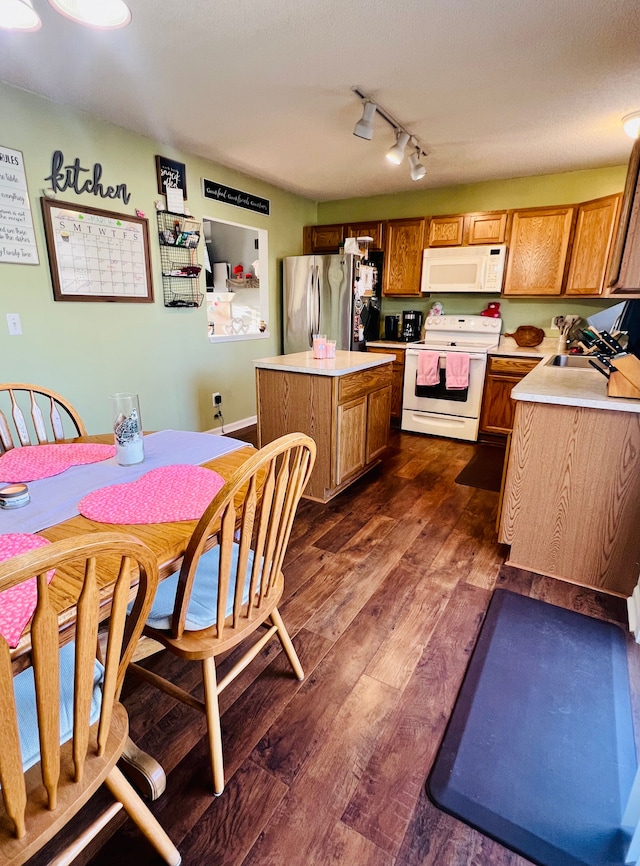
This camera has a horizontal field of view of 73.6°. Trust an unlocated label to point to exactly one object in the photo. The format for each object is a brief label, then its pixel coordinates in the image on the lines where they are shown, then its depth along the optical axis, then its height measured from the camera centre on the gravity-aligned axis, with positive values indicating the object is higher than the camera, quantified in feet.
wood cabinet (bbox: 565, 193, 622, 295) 10.68 +1.93
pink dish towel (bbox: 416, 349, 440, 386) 13.01 -1.46
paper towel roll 15.52 +1.47
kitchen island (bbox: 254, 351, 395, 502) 8.82 -1.89
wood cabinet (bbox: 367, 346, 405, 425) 14.36 -2.06
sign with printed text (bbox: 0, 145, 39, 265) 7.86 +1.81
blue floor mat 3.53 -4.02
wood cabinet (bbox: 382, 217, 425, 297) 14.21 +2.01
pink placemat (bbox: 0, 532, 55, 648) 2.29 -1.63
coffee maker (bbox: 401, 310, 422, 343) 15.02 -0.23
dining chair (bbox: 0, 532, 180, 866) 1.95 -2.11
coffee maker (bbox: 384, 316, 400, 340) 15.69 -0.33
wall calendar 8.76 +1.28
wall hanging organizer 10.96 +1.46
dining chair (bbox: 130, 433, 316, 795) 3.10 -2.28
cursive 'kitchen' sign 8.55 +2.70
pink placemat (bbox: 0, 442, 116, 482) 4.33 -1.55
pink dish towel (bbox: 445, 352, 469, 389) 12.60 -1.44
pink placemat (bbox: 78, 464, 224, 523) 3.55 -1.58
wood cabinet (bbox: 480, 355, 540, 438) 12.38 -2.08
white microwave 12.98 +1.53
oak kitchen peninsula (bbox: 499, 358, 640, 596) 6.10 -2.43
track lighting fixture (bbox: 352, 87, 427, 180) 7.98 +3.69
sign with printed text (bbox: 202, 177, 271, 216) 11.91 +3.44
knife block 6.11 -0.79
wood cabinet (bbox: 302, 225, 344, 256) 15.66 +2.82
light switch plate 8.32 -0.22
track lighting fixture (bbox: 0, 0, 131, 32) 4.08 +2.82
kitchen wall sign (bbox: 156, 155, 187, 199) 10.47 +3.41
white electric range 12.87 -2.11
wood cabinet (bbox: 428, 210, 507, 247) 12.89 +2.71
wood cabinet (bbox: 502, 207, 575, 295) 12.03 +1.95
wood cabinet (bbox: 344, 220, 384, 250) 14.83 +2.92
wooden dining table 2.46 -1.64
